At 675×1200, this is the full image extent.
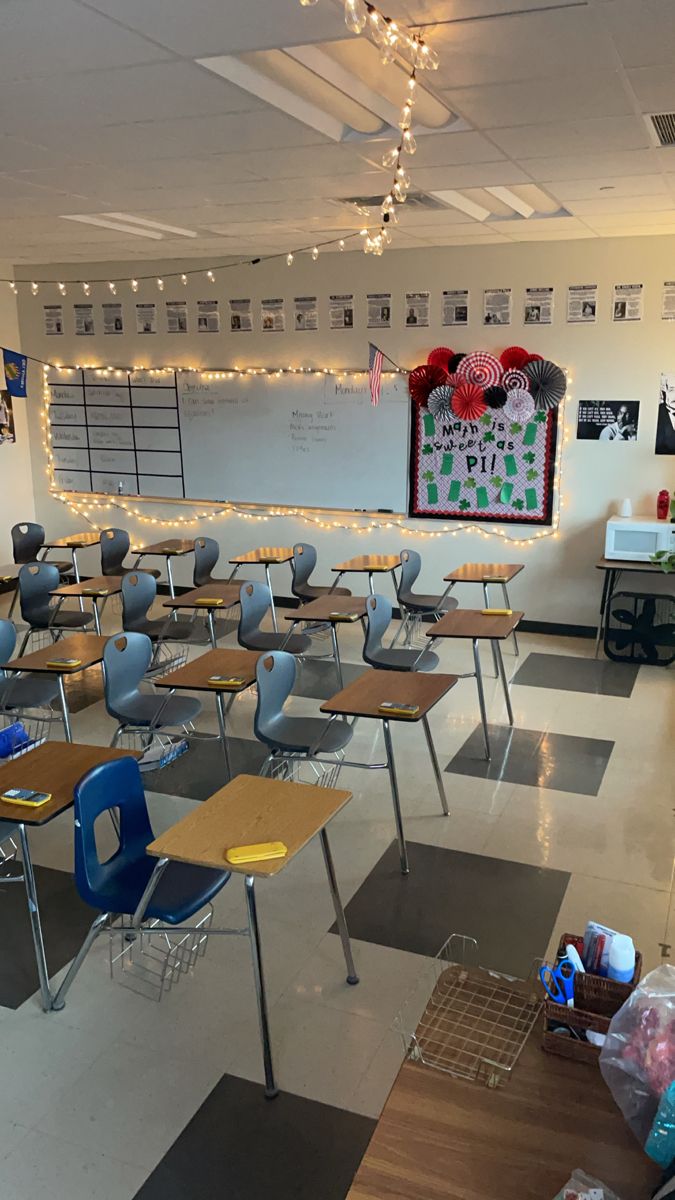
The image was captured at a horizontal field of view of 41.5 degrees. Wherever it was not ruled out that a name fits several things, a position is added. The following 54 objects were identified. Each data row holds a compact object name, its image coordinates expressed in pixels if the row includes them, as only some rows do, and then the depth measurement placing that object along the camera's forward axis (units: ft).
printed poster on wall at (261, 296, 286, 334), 29.27
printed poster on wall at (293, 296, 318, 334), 28.76
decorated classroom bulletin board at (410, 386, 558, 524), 26.53
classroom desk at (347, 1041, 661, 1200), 5.65
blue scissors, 6.82
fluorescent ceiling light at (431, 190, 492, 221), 18.43
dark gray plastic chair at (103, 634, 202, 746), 16.47
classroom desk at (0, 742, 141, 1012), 10.47
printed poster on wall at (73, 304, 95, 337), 32.55
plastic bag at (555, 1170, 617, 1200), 5.32
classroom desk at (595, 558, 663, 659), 23.85
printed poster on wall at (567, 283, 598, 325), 25.05
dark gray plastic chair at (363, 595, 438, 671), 18.98
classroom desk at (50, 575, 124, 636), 22.45
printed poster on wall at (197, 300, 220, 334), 30.32
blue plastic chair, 10.30
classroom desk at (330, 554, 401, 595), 23.95
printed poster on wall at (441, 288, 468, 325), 26.66
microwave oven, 23.73
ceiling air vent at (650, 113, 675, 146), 12.42
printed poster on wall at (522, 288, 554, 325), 25.62
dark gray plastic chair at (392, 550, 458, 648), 23.79
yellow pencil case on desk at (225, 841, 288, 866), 9.07
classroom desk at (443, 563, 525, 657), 22.08
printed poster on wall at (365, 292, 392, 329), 27.68
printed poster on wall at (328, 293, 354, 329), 28.19
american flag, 27.66
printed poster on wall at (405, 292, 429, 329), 27.17
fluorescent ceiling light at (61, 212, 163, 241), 21.13
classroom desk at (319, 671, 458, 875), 13.85
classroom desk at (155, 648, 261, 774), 15.56
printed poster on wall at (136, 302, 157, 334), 31.42
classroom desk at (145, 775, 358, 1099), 9.29
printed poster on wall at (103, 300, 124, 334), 32.07
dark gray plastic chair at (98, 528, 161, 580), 27.96
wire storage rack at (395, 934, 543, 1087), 6.63
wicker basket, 6.56
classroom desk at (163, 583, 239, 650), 21.15
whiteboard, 28.60
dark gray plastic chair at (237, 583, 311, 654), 20.47
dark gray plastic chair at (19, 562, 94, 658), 23.31
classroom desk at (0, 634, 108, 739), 16.57
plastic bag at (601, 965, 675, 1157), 5.83
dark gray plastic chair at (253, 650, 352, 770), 14.73
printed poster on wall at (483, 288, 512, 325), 26.14
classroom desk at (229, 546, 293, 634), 24.97
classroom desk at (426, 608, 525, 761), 17.70
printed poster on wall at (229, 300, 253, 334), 29.77
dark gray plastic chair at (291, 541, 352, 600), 25.30
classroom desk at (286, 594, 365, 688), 19.74
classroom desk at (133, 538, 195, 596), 27.02
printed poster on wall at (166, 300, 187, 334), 30.86
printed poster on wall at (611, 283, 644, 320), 24.50
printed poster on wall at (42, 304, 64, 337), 33.09
